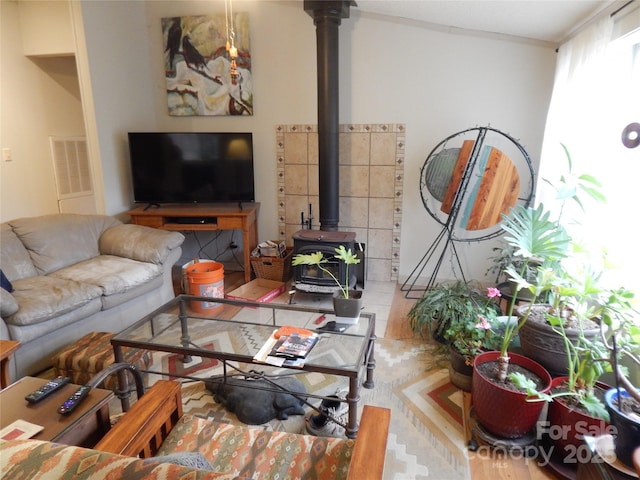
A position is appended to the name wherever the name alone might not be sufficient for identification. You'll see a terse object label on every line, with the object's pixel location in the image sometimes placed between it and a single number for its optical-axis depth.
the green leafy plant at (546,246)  1.73
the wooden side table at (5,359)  1.71
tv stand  3.51
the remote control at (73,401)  1.32
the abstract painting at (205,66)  3.69
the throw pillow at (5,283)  2.28
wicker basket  3.59
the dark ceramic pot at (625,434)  1.17
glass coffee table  1.61
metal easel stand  3.12
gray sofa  2.21
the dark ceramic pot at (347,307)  1.99
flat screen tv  3.61
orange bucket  3.06
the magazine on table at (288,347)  1.62
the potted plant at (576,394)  1.54
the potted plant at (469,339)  2.06
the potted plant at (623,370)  1.18
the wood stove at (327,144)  3.18
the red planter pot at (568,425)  1.54
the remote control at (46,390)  1.39
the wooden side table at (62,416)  1.27
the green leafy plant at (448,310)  2.29
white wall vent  4.12
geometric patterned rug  1.68
